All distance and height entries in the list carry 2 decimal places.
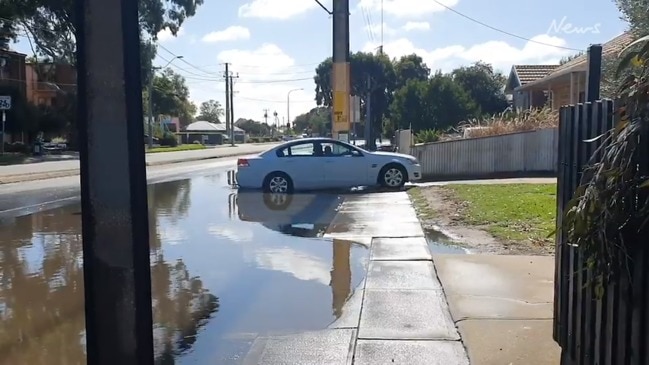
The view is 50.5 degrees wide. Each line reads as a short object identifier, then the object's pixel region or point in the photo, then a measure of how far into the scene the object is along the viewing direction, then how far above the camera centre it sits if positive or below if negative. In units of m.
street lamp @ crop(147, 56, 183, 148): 56.96 +0.62
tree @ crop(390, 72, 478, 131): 37.81 +1.09
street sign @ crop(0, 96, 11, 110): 29.89 +1.06
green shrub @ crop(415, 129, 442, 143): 24.96 -0.45
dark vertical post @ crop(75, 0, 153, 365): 3.60 -0.30
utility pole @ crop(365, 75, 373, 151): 36.59 -0.22
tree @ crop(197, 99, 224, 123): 169.69 +3.72
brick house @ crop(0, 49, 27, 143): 45.28 +3.82
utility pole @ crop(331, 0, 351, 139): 22.47 +1.94
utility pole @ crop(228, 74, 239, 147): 85.14 +2.56
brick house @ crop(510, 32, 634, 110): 21.28 +1.56
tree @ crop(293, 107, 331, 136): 97.94 +0.60
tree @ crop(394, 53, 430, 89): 63.89 +5.30
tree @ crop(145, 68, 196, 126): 90.56 +4.36
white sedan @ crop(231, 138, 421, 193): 18.05 -1.14
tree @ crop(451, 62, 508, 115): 49.50 +2.67
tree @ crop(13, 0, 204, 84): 45.31 +7.24
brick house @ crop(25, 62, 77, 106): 54.31 +3.83
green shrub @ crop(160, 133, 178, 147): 73.50 -1.56
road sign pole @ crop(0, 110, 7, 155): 41.03 -1.19
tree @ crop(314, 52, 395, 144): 61.16 +4.09
